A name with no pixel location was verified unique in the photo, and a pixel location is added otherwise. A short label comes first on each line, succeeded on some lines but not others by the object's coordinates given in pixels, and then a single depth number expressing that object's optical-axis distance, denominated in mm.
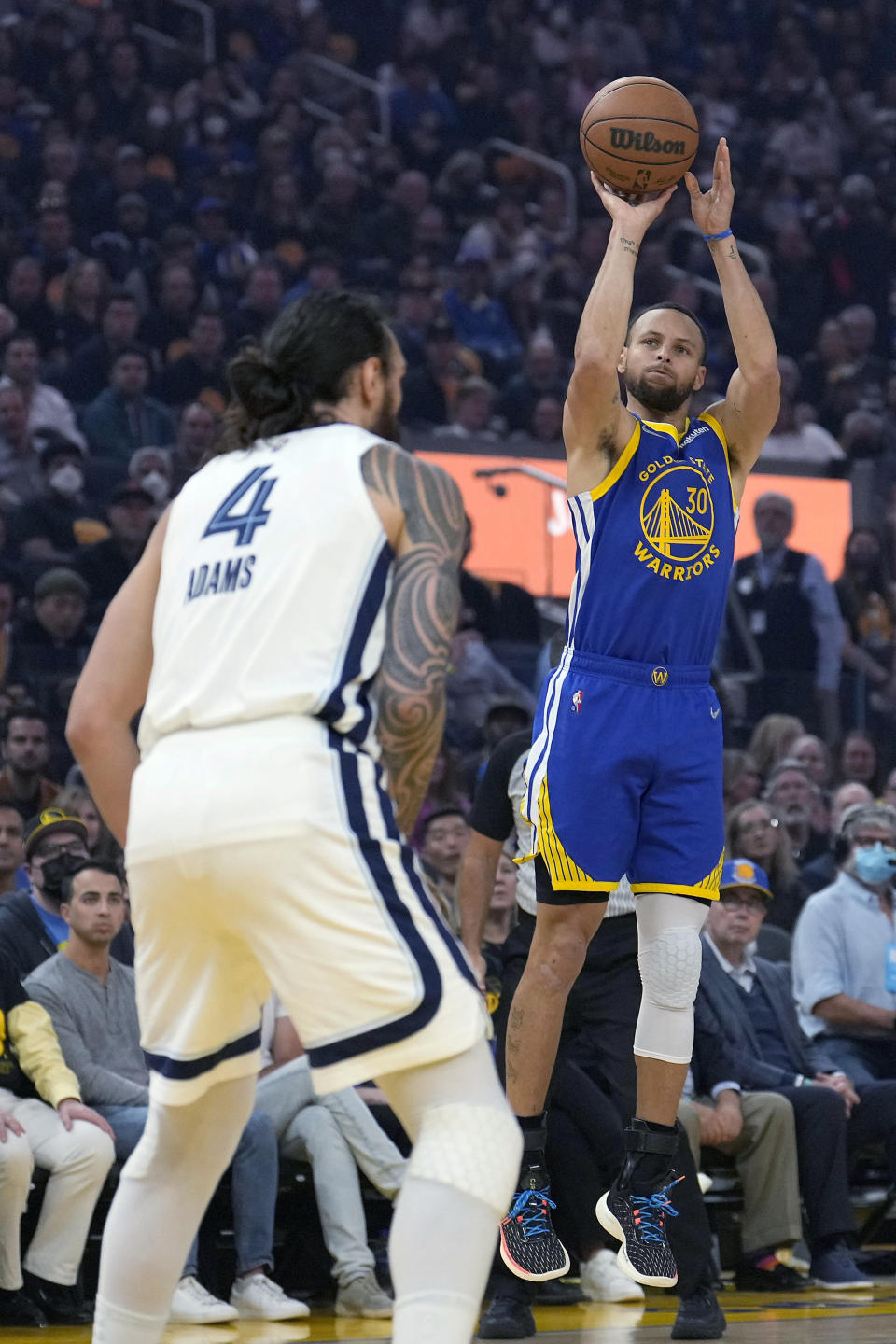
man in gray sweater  13922
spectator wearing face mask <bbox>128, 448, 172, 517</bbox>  23687
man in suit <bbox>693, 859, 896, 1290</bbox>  15945
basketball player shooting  9750
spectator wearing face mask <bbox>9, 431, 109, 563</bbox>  22531
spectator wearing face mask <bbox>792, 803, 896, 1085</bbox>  17562
